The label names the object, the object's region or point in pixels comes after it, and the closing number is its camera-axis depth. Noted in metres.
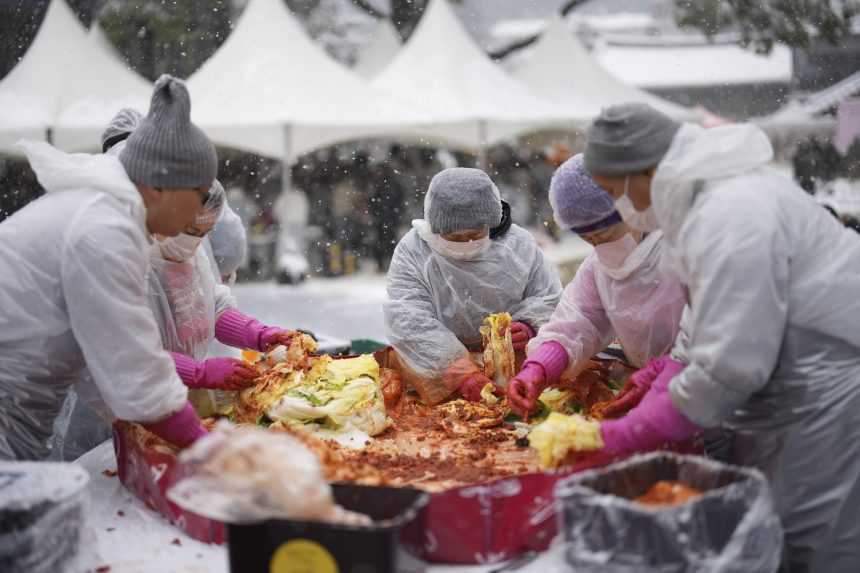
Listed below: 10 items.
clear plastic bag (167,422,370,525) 1.68
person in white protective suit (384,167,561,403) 3.15
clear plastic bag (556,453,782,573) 1.72
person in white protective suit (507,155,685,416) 2.62
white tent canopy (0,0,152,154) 9.34
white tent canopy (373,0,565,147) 10.13
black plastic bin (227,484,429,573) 1.64
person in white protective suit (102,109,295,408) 2.84
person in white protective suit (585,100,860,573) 1.95
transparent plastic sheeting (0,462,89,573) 1.85
